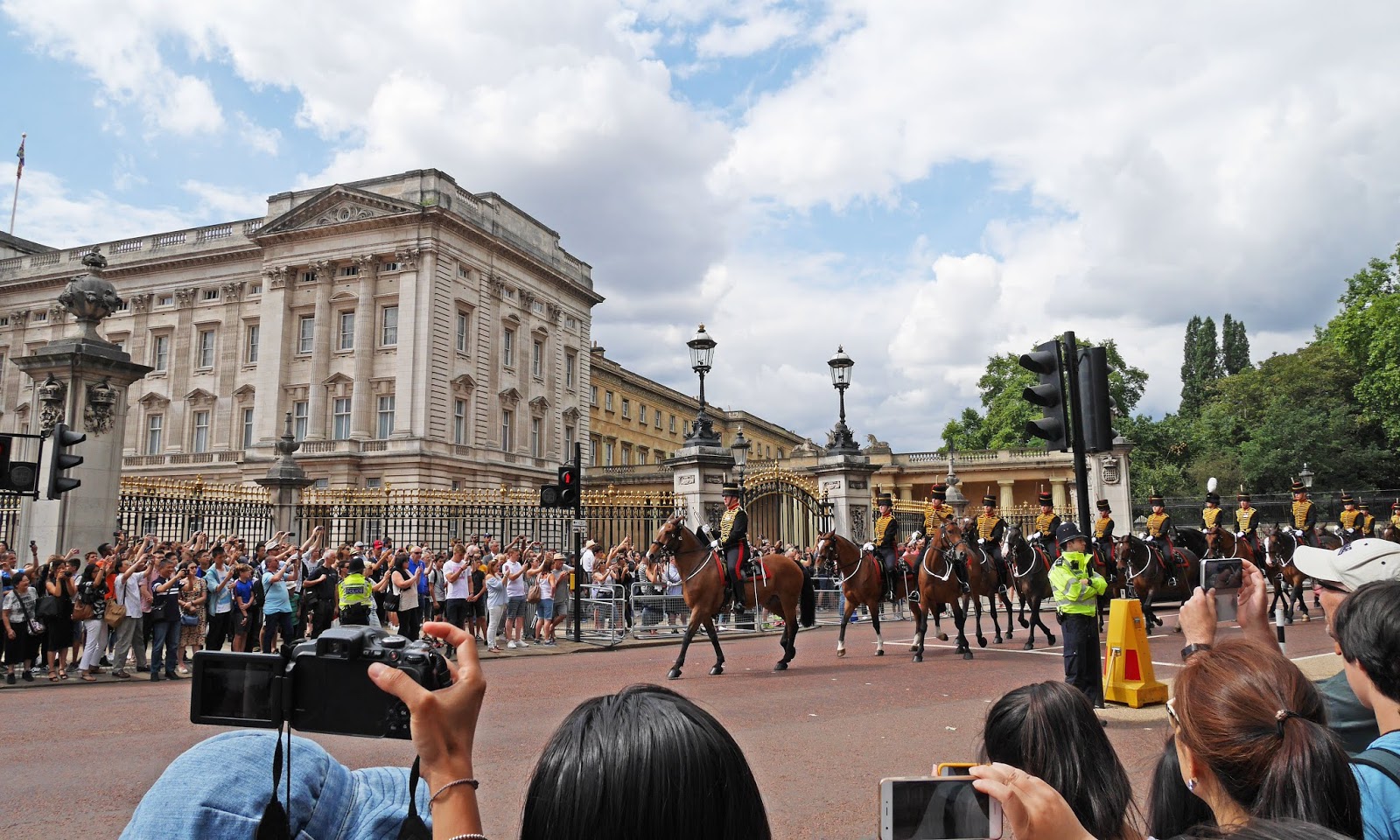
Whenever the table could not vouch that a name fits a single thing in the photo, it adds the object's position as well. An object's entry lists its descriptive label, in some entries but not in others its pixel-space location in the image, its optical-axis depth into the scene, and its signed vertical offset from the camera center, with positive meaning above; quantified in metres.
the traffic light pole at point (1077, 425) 8.16 +1.15
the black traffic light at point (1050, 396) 8.36 +1.44
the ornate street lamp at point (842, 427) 21.89 +3.38
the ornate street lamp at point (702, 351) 19.86 +4.48
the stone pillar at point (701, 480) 21.34 +1.73
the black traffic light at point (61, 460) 12.19 +1.32
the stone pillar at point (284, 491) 23.39 +1.68
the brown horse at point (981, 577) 15.59 -0.45
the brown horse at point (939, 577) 14.53 -0.41
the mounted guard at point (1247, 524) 18.98 +0.56
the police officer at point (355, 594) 13.41 -0.58
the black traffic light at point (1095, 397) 8.01 +1.42
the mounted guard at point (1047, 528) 17.20 +0.49
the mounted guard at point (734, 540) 13.66 +0.20
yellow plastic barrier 9.28 -1.15
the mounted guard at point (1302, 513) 19.62 +0.81
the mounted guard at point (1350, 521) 19.05 +0.62
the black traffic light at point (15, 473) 11.31 +1.06
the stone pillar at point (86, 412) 14.95 +2.44
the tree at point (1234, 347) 84.75 +19.10
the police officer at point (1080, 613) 8.80 -0.61
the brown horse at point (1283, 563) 18.89 -0.28
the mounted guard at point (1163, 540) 17.55 +0.22
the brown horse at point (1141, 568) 17.12 -0.32
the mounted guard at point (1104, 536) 16.25 +0.28
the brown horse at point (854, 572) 14.88 -0.33
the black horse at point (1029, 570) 16.03 -0.33
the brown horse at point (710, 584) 12.77 -0.46
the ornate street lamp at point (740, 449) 27.81 +3.24
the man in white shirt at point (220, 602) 13.73 -0.71
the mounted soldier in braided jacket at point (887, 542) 15.71 +0.17
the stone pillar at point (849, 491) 23.75 +1.63
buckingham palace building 42.53 +11.44
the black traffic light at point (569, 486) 16.72 +1.25
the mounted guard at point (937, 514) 15.76 +0.67
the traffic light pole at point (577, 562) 16.75 -0.14
